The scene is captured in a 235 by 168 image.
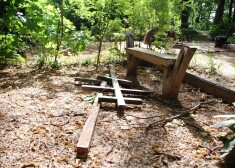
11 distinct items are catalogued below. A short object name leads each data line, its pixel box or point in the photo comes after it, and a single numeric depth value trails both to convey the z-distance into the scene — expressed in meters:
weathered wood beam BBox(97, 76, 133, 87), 3.92
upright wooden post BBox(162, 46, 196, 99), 3.19
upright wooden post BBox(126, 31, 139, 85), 4.55
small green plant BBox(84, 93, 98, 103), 3.14
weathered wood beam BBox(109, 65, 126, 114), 2.82
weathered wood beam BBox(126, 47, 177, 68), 3.33
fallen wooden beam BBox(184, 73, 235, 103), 3.48
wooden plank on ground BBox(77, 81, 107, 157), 1.94
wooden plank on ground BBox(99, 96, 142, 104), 3.05
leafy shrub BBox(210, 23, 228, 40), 13.75
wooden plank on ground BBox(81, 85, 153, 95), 3.50
